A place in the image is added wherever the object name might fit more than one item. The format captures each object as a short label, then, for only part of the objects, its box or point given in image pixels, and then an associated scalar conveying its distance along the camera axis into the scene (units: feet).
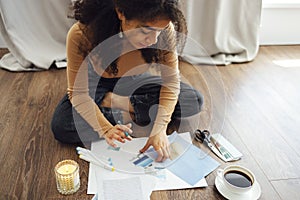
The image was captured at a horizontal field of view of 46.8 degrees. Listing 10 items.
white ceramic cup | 3.22
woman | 2.96
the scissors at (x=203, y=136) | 4.14
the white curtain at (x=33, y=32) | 5.74
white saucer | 3.28
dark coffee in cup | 3.27
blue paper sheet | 3.61
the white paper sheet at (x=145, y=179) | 3.47
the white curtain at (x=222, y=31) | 6.05
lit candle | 3.30
